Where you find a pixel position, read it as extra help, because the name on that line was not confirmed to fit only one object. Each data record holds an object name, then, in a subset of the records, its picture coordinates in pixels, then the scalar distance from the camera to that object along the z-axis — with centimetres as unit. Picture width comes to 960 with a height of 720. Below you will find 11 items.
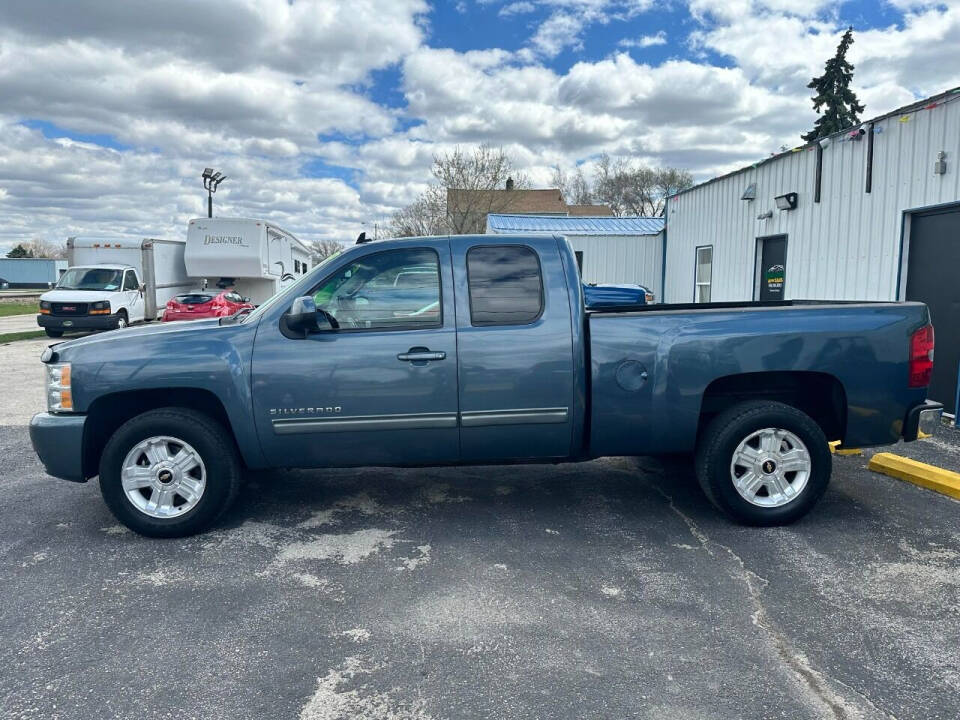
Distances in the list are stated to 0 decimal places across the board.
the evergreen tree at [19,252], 9342
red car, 1984
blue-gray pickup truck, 427
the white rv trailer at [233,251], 2194
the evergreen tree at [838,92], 3394
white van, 1870
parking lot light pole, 2991
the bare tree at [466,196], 3834
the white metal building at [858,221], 747
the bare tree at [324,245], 6938
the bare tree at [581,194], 6275
